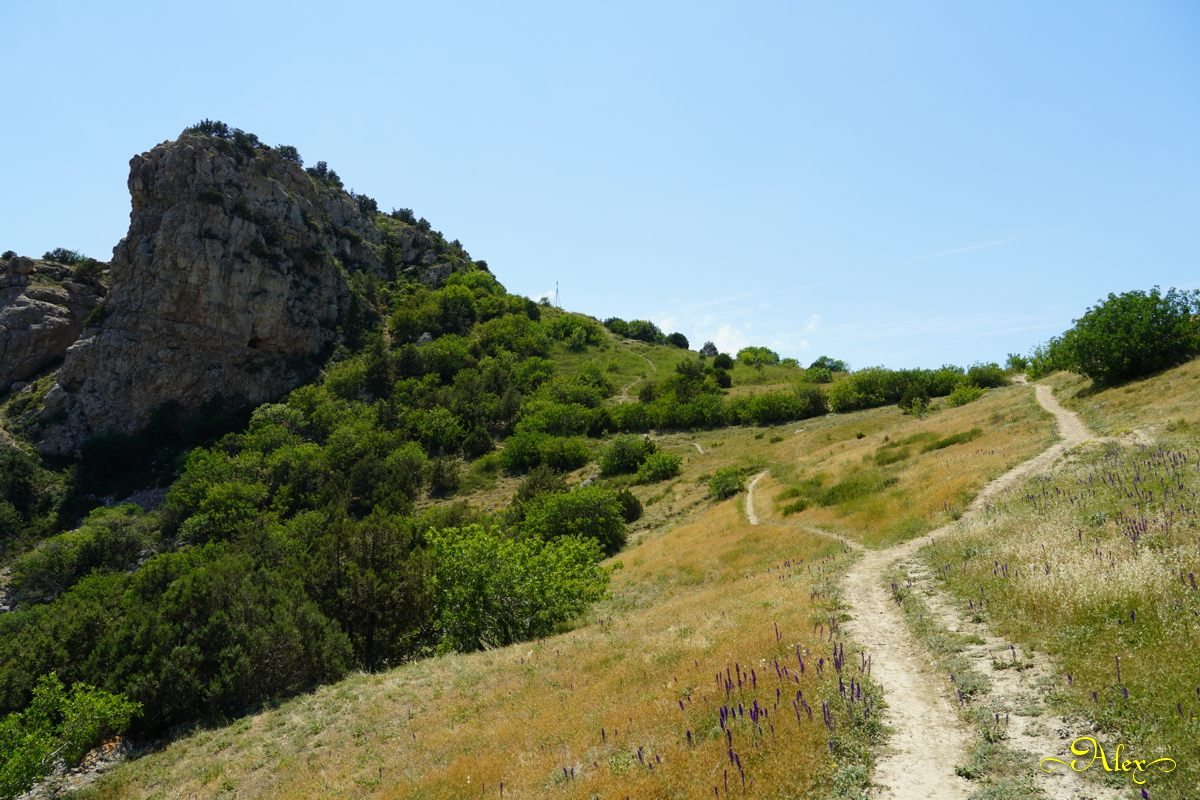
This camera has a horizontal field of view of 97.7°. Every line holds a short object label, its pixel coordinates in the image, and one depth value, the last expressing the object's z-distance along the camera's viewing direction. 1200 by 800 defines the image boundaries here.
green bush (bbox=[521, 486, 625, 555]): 35.19
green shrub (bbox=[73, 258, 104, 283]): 80.31
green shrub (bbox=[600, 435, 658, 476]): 52.69
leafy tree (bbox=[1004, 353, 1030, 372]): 64.44
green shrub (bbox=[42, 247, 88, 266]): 83.31
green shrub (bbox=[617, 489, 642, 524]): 39.91
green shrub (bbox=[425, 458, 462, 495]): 56.00
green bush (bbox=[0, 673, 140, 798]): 11.34
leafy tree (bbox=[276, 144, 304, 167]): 99.34
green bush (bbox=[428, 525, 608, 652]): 19.22
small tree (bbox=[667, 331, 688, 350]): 122.19
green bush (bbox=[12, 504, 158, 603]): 42.62
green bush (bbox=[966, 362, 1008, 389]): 56.47
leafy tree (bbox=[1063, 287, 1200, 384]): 28.86
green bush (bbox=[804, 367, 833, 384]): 78.31
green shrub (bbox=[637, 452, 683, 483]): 48.56
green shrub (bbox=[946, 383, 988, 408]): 48.75
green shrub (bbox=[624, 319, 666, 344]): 118.44
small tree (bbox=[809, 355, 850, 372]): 106.12
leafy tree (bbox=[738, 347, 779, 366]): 100.81
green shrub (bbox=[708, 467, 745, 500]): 38.25
